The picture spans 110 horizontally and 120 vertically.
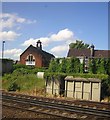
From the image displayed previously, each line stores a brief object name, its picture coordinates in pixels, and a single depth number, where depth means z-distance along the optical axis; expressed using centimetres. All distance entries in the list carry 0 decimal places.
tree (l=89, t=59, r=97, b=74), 3309
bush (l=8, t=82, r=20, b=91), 2852
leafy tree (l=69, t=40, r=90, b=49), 9556
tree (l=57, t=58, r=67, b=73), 3550
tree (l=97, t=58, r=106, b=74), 3219
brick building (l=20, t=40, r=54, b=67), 5400
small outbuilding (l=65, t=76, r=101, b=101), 2181
